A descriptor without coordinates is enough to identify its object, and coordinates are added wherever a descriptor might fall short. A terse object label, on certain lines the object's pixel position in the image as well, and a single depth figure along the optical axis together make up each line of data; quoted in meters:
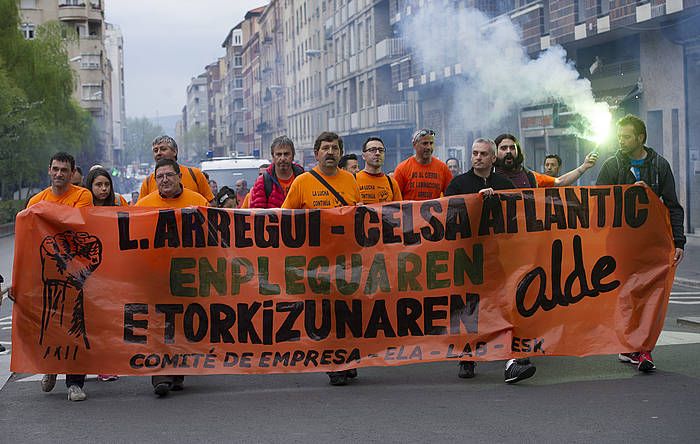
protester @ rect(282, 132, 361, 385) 8.76
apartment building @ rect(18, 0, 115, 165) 82.94
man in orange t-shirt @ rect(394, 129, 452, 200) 10.95
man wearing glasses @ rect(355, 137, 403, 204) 10.02
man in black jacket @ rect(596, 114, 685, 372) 8.71
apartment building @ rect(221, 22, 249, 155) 133.50
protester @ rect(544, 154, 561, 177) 13.02
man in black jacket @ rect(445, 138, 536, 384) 8.45
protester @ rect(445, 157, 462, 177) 16.39
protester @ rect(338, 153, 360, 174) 11.93
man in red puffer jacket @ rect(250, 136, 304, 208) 10.12
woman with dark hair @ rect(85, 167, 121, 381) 9.29
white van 23.22
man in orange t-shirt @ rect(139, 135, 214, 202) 10.15
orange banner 8.15
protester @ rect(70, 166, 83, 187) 11.86
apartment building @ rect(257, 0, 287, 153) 94.56
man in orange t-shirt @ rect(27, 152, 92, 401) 8.58
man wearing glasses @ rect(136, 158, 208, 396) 8.52
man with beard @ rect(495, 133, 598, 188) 9.50
